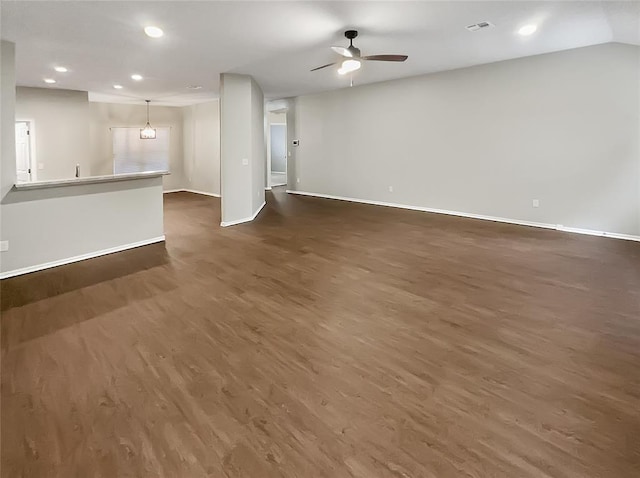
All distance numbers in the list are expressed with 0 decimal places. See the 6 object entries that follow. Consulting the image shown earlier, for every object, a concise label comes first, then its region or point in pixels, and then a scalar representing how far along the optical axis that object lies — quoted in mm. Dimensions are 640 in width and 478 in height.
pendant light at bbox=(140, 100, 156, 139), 11359
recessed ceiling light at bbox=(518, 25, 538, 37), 4828
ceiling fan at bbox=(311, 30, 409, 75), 4688
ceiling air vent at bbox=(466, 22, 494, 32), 4672
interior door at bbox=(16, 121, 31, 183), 8450
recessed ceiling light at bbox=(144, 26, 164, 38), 4453
